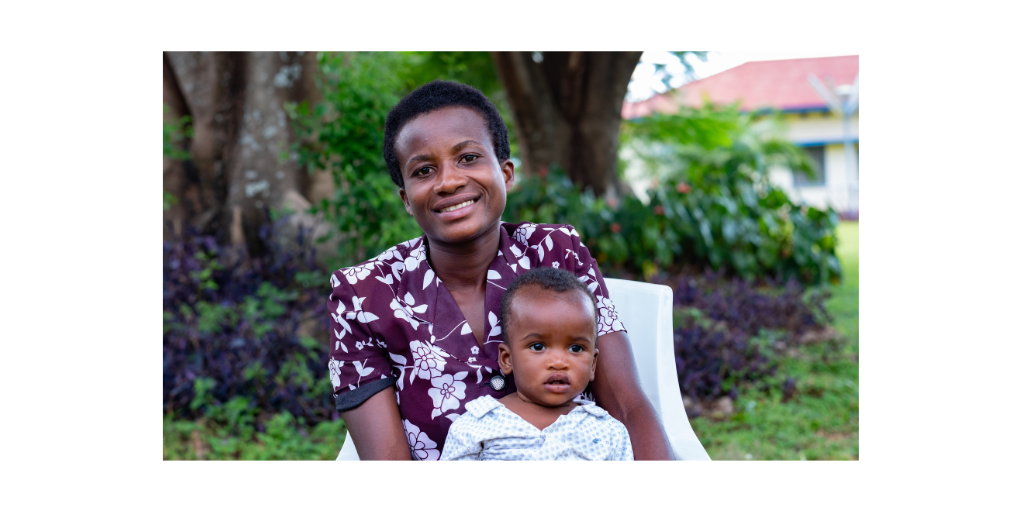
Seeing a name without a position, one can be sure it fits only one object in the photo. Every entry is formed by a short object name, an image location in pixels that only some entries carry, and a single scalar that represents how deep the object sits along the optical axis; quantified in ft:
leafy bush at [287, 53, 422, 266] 12.73
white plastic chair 7.09
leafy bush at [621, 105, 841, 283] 20.30
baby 5.51
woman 5.76
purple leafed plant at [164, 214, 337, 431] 12.25
